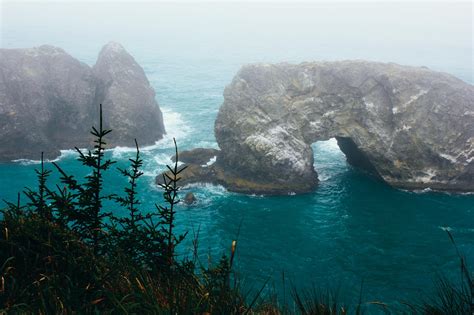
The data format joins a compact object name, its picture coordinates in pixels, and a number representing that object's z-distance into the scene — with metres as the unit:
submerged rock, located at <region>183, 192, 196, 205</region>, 71.56
